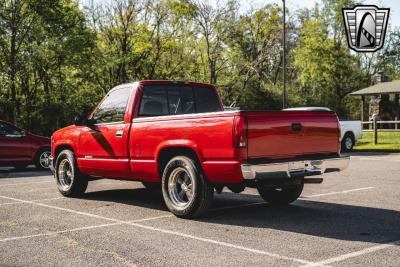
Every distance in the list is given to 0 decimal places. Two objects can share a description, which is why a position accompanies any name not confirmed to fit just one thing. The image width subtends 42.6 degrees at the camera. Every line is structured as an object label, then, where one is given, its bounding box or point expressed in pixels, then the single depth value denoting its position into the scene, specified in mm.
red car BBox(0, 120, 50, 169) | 15203
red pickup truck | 6414
